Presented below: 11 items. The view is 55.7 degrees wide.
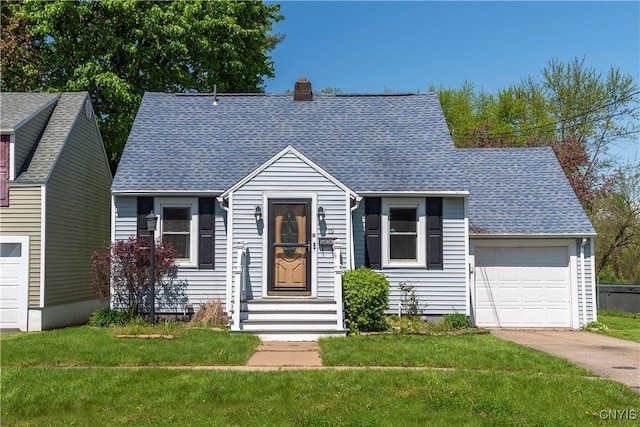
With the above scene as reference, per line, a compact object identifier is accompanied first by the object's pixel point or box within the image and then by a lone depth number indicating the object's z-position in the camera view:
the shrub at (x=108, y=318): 13.37
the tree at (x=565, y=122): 29.62
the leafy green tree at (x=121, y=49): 22.17
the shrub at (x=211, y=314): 13.44
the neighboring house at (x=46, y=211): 13.98
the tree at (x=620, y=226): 26.92
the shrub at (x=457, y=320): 13.62
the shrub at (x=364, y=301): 12.23
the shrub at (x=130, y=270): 13.45
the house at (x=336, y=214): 13.27
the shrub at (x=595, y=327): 14.81
